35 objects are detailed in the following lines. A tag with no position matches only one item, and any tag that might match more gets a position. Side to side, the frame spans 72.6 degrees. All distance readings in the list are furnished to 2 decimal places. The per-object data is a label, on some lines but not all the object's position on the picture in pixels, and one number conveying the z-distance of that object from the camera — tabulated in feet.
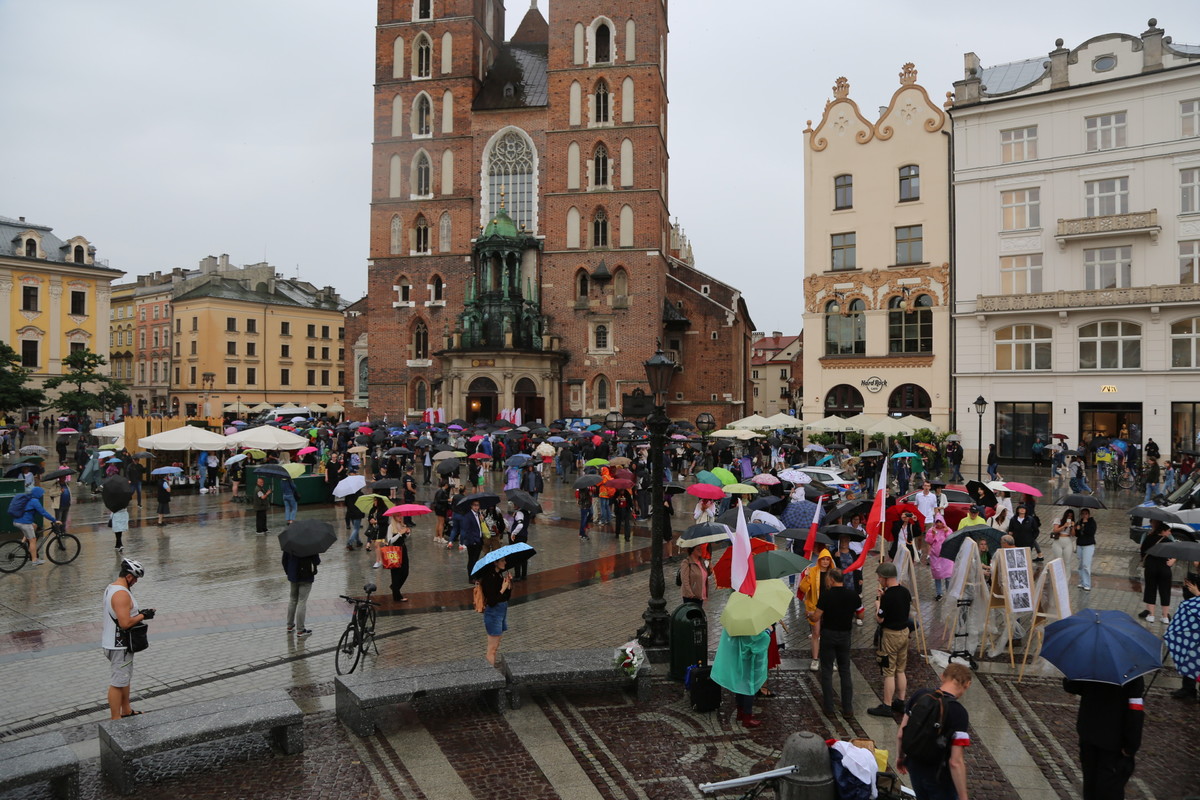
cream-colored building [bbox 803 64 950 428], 116.57
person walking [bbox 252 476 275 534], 61.26
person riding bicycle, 47.98
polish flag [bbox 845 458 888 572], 34.01
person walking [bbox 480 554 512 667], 30.50
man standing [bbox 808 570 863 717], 25.95
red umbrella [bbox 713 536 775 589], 32.89
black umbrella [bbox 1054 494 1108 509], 43.34
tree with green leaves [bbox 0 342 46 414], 132.55
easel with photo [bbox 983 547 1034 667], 33.09
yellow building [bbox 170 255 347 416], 236.84
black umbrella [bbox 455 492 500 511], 45.98
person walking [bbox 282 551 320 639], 35.73
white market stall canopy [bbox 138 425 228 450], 77.09
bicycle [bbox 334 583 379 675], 31.68
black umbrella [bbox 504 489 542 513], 46.83
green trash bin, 28.81
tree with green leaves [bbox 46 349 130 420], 149.18
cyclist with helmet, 25.16
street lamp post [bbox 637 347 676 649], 32.17
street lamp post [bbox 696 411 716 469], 160.76
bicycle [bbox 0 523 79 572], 48.59
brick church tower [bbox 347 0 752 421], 161.17
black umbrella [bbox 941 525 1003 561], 35.35
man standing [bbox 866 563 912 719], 25.98
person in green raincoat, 25.85
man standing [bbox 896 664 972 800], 18.15
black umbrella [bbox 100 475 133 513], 51.24
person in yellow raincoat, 32.01
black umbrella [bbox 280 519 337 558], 34.73
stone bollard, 19.25
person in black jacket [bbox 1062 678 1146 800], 19.17
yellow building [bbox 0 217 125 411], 181.88
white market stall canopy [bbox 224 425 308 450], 78.96
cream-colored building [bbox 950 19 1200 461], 102.47
